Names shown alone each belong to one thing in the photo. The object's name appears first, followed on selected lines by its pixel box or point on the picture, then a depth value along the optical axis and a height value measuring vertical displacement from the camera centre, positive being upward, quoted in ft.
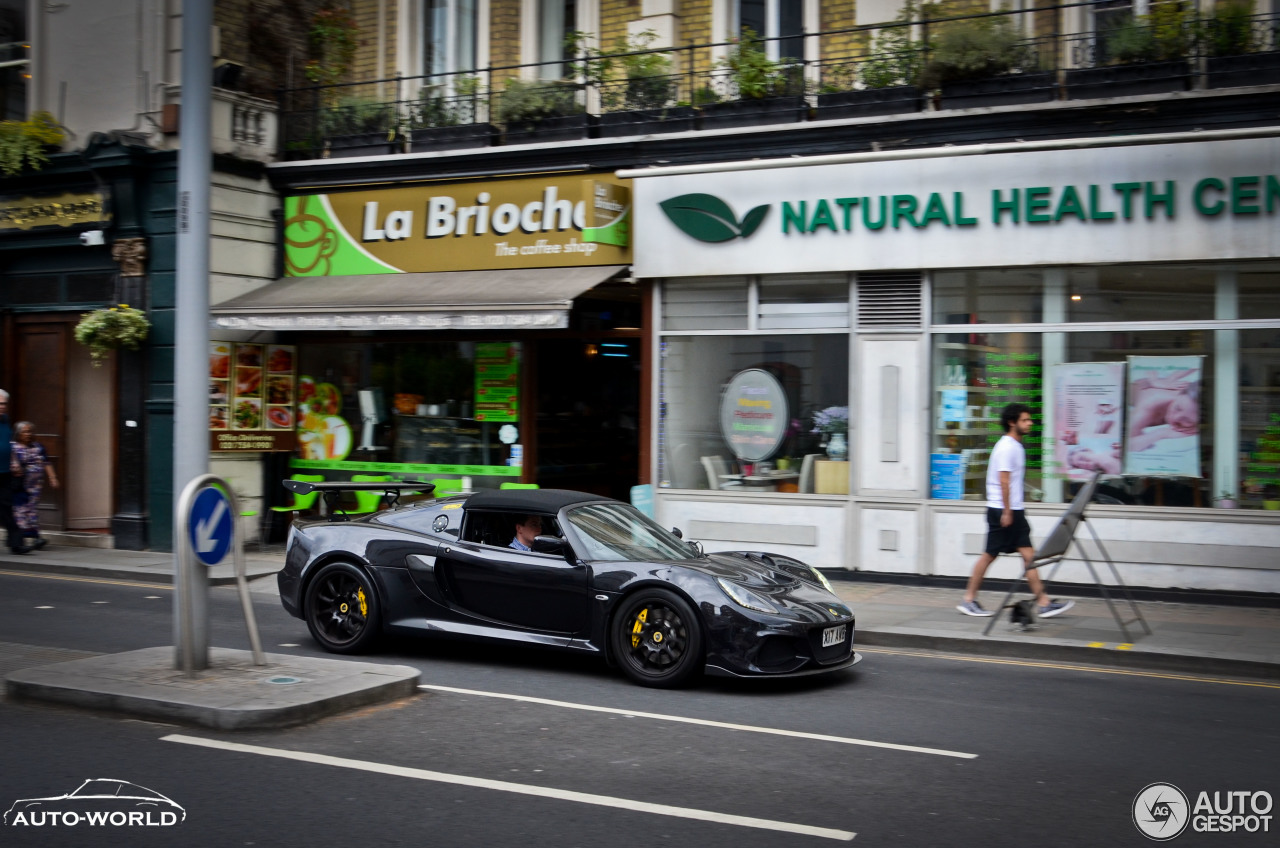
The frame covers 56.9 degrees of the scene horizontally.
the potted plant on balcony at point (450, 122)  50.11 +13.37
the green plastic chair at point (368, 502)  50.88 -3.20
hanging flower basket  49.83 +4.10
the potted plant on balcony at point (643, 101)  46.75 +13.24
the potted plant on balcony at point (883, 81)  42.88 +12.99
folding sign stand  31.58 -2.82
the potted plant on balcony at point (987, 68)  41.11 +12.84
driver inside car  28.07 -2.41
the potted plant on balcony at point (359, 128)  52.21 +13.44
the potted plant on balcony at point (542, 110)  48.52 +13.22
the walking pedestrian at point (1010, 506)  33.76 -2.12
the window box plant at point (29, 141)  52.70 +12.73
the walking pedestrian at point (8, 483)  49.16 -2.41
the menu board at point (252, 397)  51.70 +1.36
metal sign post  23.24 -2.51
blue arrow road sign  23.32 -1.99
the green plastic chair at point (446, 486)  50.78 -2.49
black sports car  25.20 -3.68
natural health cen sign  37.99 +7.74
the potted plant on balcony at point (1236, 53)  37.96 +12.42
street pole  24.81 +3.74
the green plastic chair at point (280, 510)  52.75 -3.76
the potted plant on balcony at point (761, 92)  44.73 +12.97
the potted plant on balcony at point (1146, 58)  39.06 +12.61
